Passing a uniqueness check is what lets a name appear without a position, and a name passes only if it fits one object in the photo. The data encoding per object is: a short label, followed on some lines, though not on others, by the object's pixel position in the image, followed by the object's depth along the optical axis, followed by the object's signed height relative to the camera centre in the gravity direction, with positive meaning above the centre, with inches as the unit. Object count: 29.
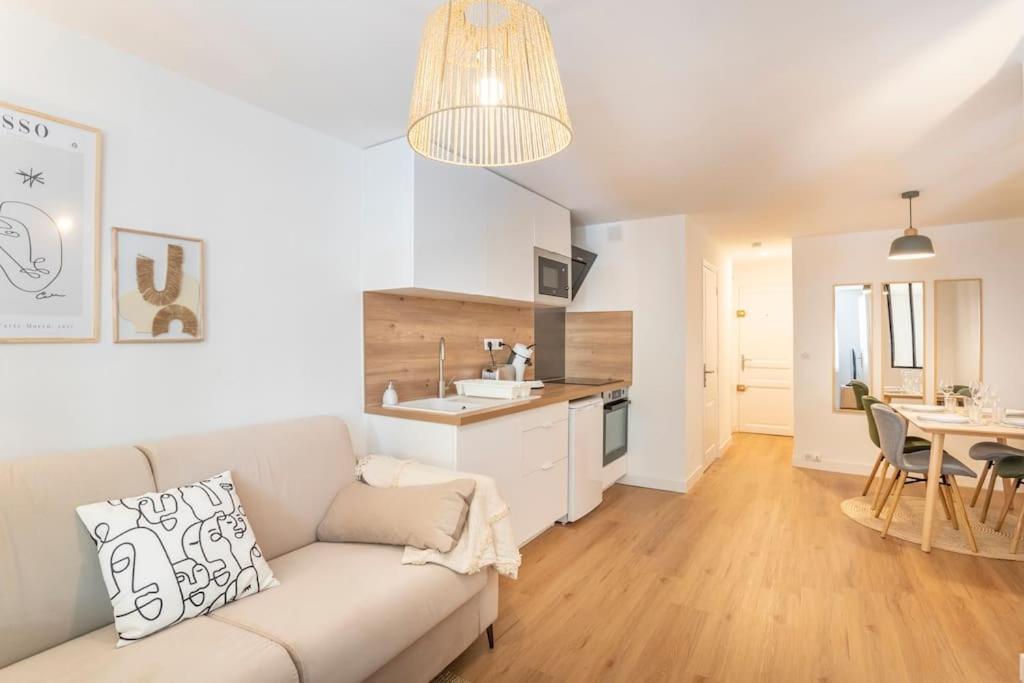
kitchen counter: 97.3 -13.0
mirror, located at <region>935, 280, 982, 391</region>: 173.9 +5.1
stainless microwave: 143.9 +20.8
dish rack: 121.3 -10.0
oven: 158.6 -25.0
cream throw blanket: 72.2 -27.8
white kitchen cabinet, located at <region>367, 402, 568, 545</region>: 98.7 -21.9
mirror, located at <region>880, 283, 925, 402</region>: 182.5 +1.7
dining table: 118.8 -20.6
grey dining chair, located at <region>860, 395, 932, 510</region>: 143.6 -27.7
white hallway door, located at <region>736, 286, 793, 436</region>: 260.8 -6.6
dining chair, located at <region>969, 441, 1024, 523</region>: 129.4 -27.9
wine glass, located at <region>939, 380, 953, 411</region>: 147.2 -13.3
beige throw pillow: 72.8 -25.3
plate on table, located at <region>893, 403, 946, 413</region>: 146.1 -17.8
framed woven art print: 73.7 +9.3
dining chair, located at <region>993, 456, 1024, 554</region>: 117.3 -29.6
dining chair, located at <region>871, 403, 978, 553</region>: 124.6 -29.3
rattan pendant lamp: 47.2 +26.8
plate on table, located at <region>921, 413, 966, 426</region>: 126.2 -18.3
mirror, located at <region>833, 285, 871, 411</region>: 191.0 +2.2
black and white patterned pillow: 54.8 -24.4
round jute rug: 121.0 -47.9
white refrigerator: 136.9 -30.5
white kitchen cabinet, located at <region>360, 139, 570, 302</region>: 101.8 +26.4
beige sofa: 51.0 -30.5
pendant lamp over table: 136.1 +27.5
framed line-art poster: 63.3 +15.8
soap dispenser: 110.5 -10.7
